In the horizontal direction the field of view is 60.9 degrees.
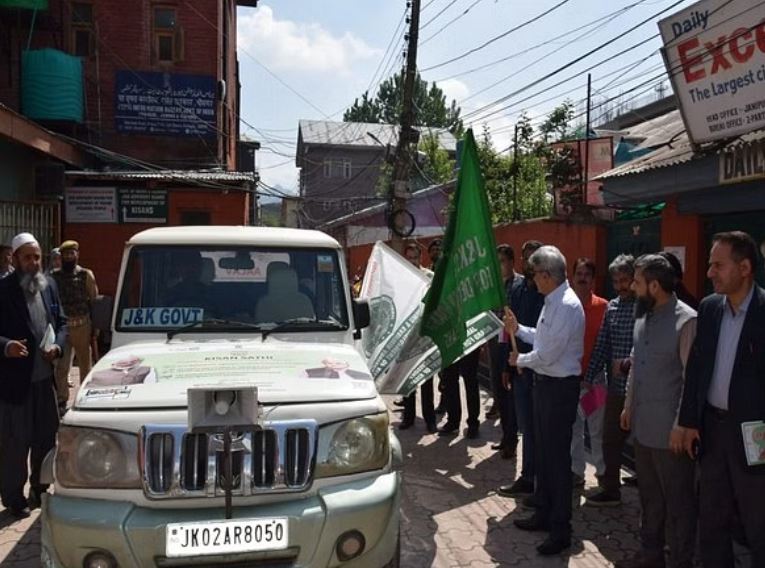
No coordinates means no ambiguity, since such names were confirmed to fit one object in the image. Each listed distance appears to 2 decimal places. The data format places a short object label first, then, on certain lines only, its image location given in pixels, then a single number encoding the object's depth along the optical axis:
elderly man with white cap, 4.33
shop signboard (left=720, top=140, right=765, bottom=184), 5.79
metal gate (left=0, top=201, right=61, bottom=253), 10.70
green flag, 4.61
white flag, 5.43
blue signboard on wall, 16.03
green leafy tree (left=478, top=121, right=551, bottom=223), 14.40
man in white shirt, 3.96
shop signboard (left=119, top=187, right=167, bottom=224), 14.73
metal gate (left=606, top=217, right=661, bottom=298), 8.21
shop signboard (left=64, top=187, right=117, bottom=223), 14.38
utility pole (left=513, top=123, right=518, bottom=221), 13.16
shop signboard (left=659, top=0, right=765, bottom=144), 6.04
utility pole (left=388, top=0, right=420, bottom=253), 13.48
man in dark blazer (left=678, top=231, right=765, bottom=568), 3.03
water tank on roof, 14.22
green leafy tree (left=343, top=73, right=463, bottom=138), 60.50
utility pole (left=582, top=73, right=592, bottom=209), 10.28
